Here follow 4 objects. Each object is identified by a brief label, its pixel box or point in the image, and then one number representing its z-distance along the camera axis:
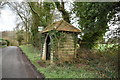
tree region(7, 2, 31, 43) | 16.28
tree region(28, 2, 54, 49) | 13.32
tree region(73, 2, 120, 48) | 4.34
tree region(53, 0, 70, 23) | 10.85
